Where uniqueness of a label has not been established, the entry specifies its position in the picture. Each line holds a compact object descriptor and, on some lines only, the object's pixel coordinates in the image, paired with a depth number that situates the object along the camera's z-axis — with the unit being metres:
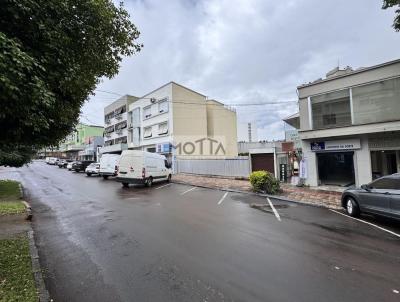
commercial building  13.55
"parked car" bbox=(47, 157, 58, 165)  62.54
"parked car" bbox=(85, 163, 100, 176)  29.76
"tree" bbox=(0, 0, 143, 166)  3.51
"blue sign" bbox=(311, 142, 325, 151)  16.20
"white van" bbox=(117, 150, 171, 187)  18.30
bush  14.60
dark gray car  7.79
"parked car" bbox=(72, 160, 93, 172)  36.31
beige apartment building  33.34
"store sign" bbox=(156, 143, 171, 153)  32.91
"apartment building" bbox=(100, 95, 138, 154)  45.53
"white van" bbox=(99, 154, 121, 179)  26.62
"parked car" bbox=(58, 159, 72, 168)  48.46
